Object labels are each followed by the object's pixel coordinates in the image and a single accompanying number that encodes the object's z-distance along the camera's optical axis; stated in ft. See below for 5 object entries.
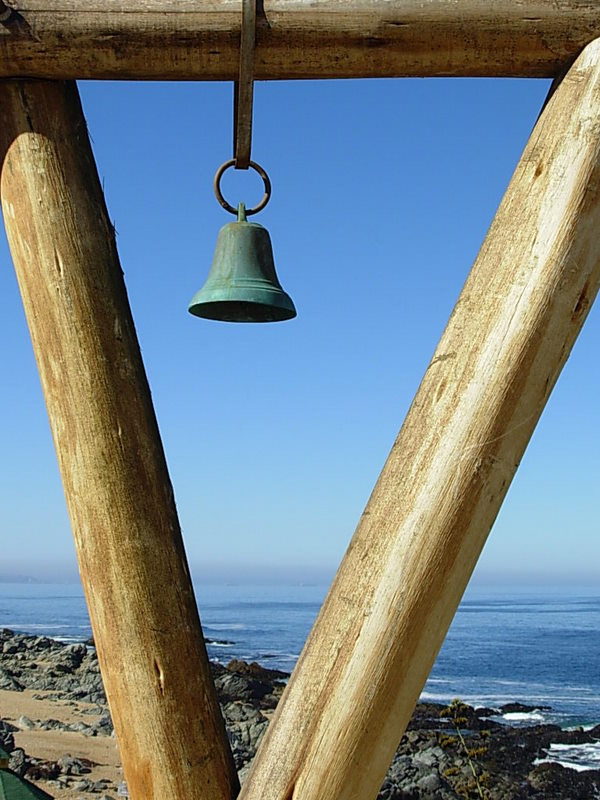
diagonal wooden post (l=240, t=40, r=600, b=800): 6.06
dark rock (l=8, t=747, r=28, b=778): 23.43
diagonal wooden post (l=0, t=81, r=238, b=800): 6.28
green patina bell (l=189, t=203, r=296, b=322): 8.18
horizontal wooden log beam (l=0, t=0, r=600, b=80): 6.73
